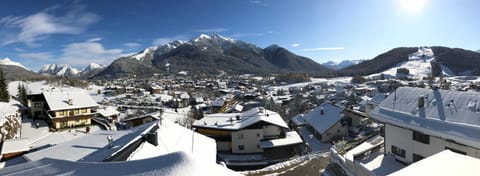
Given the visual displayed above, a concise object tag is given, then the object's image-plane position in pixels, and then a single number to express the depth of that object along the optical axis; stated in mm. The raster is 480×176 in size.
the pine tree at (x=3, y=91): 38544
